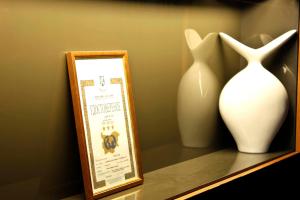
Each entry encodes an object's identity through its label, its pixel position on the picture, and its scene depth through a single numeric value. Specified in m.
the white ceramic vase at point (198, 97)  1.78
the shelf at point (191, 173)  1.36
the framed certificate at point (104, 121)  1.27
